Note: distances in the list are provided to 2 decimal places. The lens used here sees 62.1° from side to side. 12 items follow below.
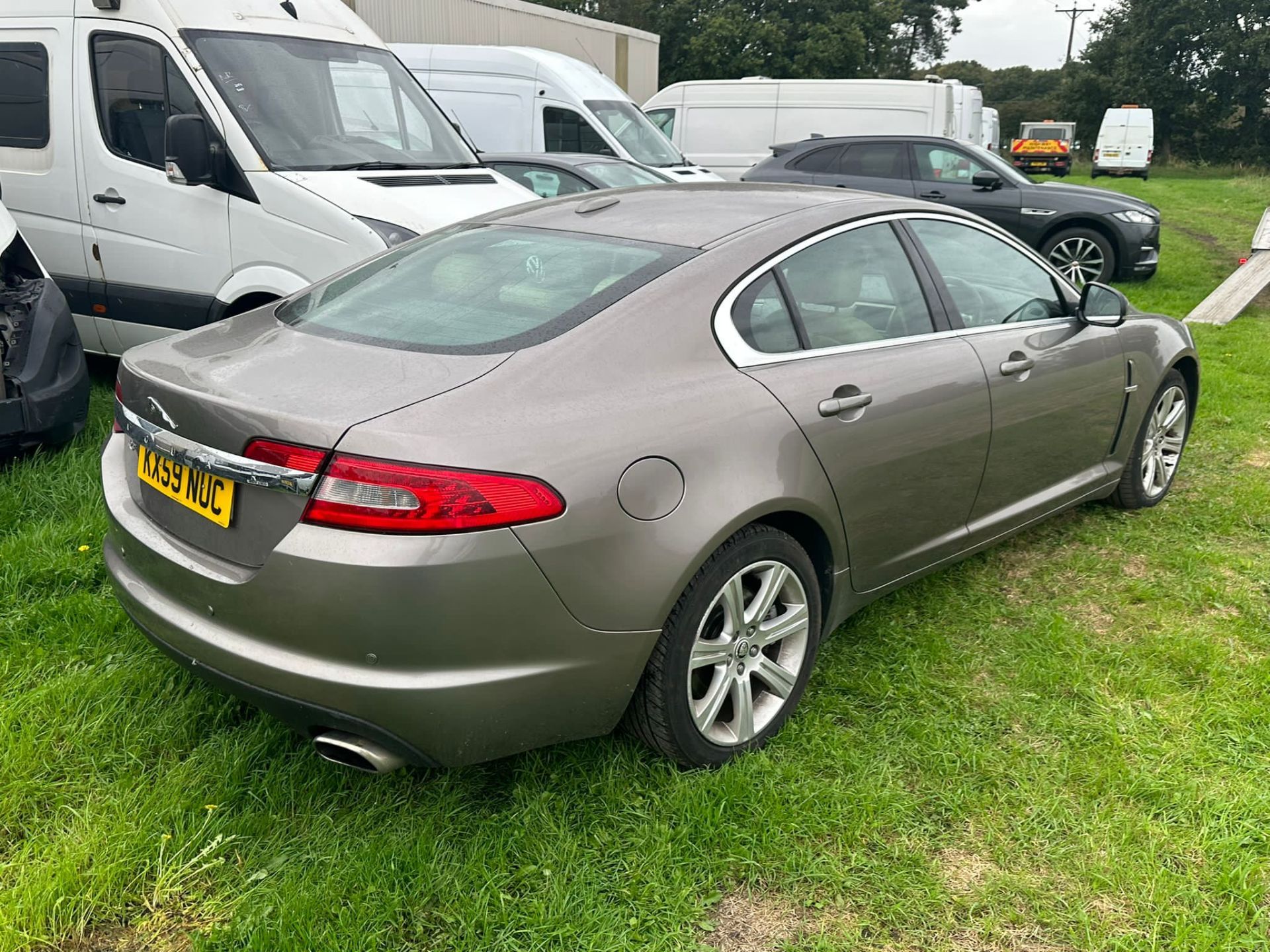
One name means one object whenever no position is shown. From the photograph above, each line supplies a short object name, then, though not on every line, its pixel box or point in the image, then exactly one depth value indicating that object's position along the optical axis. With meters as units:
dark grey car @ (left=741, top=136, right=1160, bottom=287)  10.91
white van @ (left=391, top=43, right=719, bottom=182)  11.71
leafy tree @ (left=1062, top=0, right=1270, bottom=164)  40.12
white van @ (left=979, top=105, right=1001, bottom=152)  23.50
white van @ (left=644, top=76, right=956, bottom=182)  15.30
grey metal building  19.12
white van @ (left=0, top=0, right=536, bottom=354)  5.35
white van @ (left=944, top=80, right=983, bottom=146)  16.66
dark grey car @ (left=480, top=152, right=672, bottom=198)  9.09
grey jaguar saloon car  2.19
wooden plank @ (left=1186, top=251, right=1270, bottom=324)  9.24
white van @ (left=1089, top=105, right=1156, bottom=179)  34.56
